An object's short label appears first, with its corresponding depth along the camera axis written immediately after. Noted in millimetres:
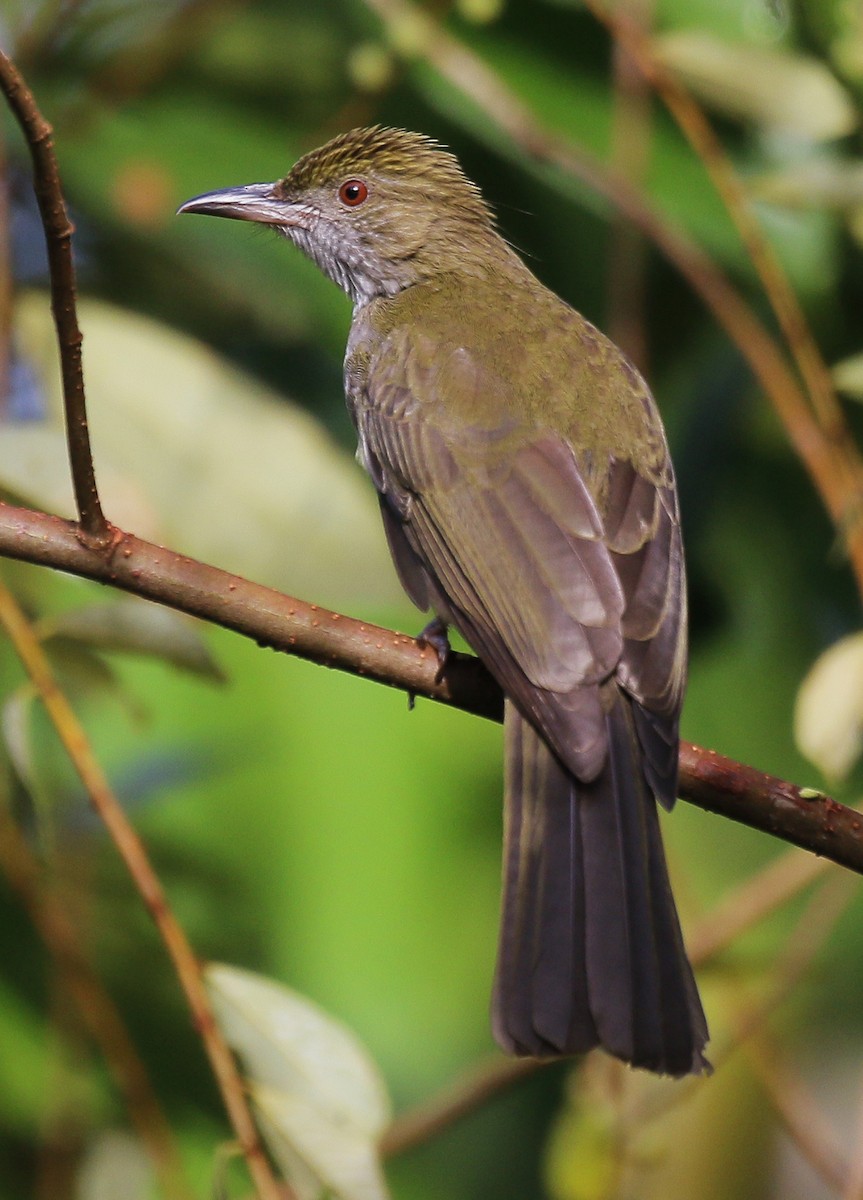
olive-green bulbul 4621
